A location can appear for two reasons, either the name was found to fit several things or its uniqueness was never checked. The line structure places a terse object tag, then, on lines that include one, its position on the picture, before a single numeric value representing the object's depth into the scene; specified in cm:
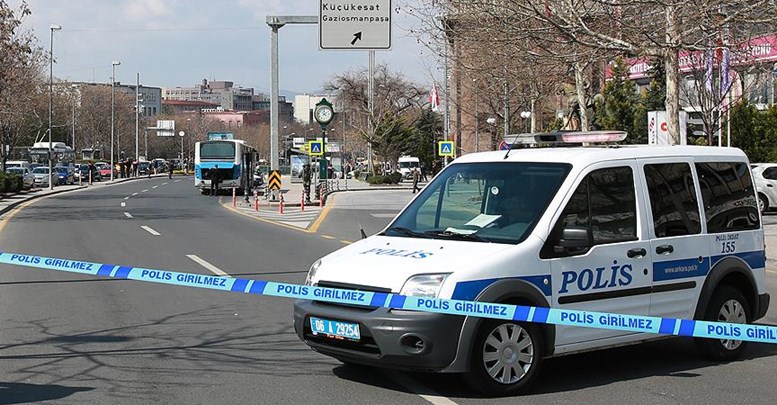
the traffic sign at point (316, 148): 4145
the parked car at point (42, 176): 6241
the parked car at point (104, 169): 8388
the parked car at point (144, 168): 10079
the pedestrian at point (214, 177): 5031
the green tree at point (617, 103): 4253
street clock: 3791
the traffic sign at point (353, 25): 2698
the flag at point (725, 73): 3020
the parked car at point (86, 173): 7628
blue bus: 5041
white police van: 639
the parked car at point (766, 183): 2992
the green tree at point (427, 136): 10444
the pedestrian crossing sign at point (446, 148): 4403
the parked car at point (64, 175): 6800
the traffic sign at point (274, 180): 3800
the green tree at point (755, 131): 3888
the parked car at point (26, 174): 5606
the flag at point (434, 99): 5359
